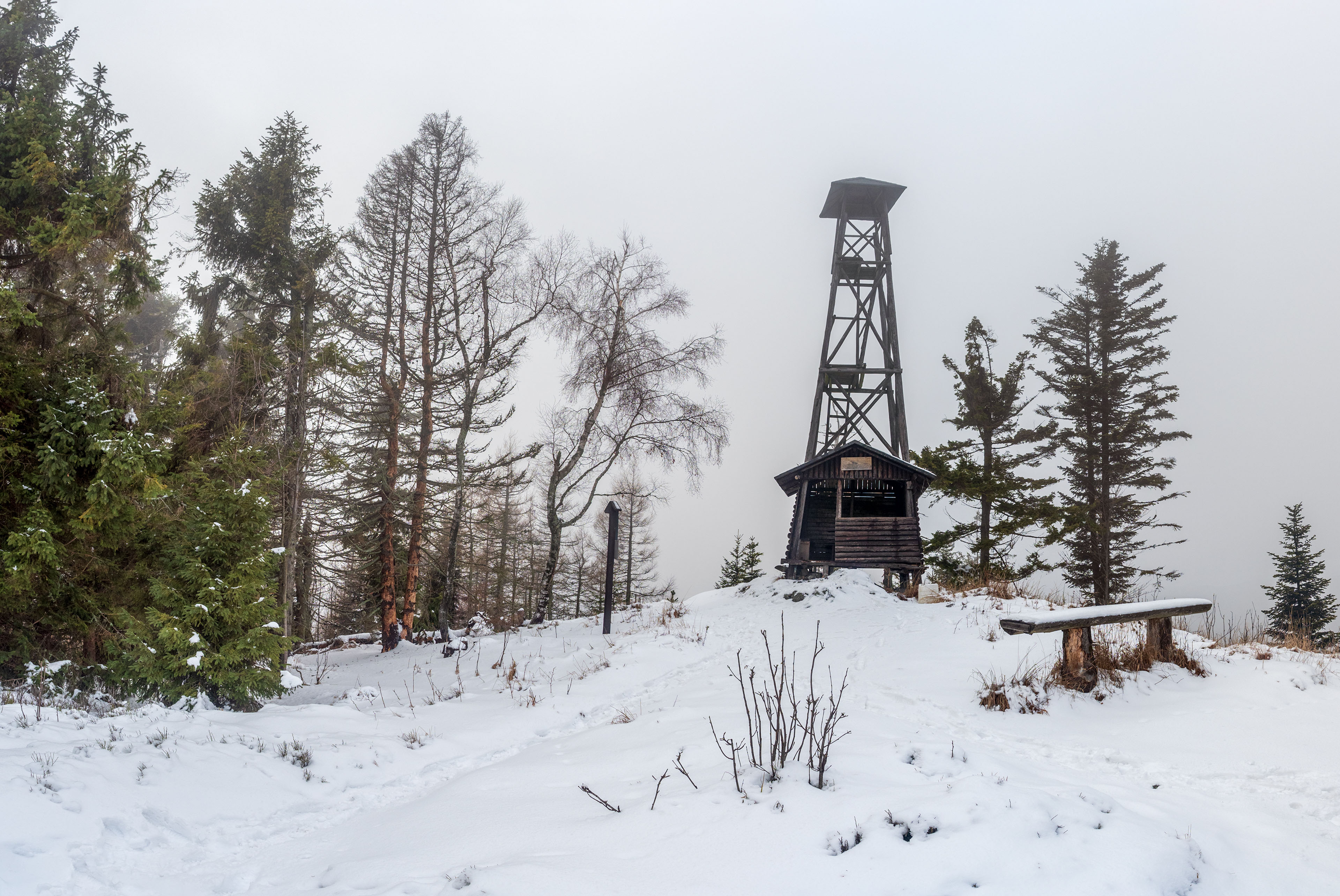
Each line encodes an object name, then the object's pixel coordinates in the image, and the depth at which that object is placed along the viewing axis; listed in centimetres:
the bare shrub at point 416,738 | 615
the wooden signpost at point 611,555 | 1398
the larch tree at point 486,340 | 1562
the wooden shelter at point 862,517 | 1822
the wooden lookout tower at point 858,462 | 1834
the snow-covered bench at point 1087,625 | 699
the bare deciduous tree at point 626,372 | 1812
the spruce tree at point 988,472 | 2112
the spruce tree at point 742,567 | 3300
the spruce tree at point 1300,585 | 2116
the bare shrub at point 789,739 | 409
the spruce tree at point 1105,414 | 2050
